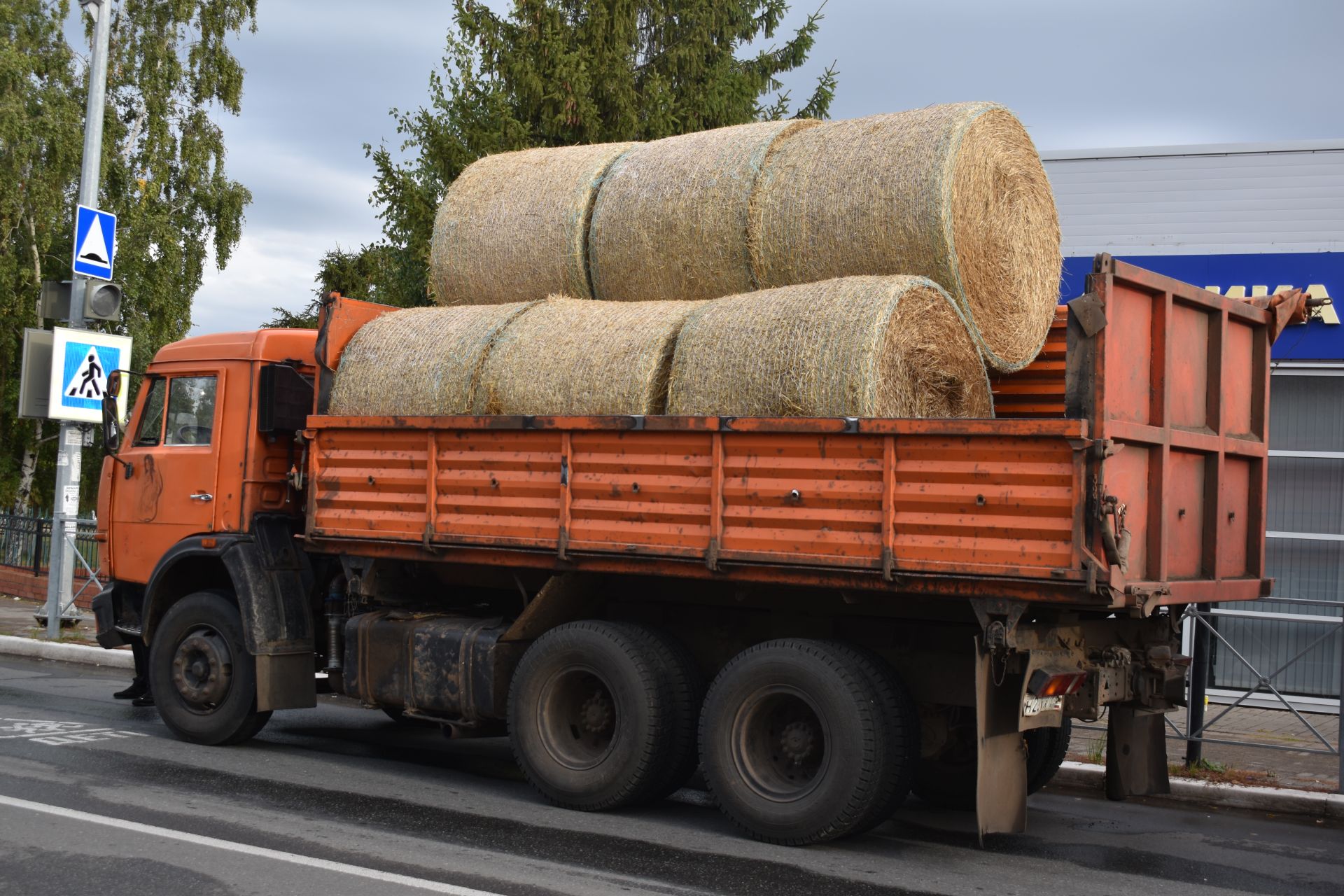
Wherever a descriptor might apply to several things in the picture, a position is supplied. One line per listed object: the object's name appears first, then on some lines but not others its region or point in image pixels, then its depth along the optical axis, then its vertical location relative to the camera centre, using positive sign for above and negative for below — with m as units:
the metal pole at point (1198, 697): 8.95 -0.92
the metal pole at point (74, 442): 13.88 +0.63
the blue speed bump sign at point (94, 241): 13.71 +2.66
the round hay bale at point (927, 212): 7.18 +1.79
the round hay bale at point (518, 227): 8.60 +1.91
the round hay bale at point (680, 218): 7.89 +1.85
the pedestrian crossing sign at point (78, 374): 13.52 +1.28
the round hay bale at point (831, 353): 6.53 +0.92
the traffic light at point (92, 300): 13.79 +2.06
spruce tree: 16.95 +5.66
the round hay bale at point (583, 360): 7.30 +0.91
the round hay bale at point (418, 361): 7.94 +0.94
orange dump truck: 6.08 -0.18
